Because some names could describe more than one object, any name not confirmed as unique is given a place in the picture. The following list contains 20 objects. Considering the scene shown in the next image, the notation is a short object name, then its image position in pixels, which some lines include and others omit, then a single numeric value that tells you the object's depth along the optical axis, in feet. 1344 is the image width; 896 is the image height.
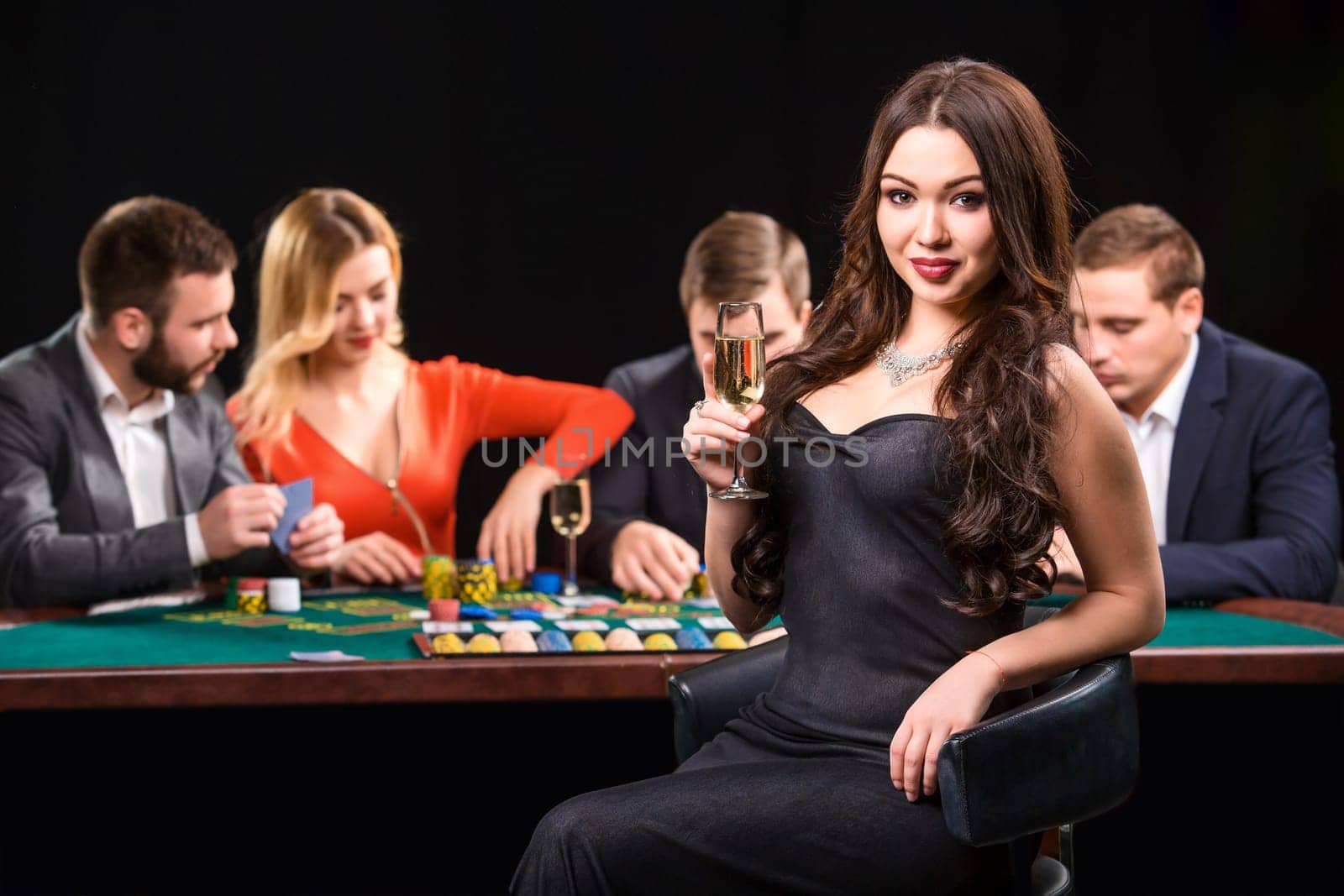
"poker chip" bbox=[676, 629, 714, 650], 11.06
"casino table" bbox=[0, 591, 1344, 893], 11.02
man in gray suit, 13.28
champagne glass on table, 13.66
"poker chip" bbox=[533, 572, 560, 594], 13.91
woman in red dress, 16.12
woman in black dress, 6.96
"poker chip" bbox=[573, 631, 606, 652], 11.16
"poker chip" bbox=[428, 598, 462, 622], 12.22
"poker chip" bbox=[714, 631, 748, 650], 11.14
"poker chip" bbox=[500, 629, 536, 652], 11.14
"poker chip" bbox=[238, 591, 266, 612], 13.02
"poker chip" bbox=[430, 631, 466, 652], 10.98
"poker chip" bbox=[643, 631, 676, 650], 11.03
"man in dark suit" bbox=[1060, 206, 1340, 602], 13.74
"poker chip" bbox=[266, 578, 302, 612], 13.00
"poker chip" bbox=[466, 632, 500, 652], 11.07
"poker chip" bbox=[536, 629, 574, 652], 11.21
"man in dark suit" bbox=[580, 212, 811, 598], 14.01
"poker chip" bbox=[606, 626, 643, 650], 11.07
